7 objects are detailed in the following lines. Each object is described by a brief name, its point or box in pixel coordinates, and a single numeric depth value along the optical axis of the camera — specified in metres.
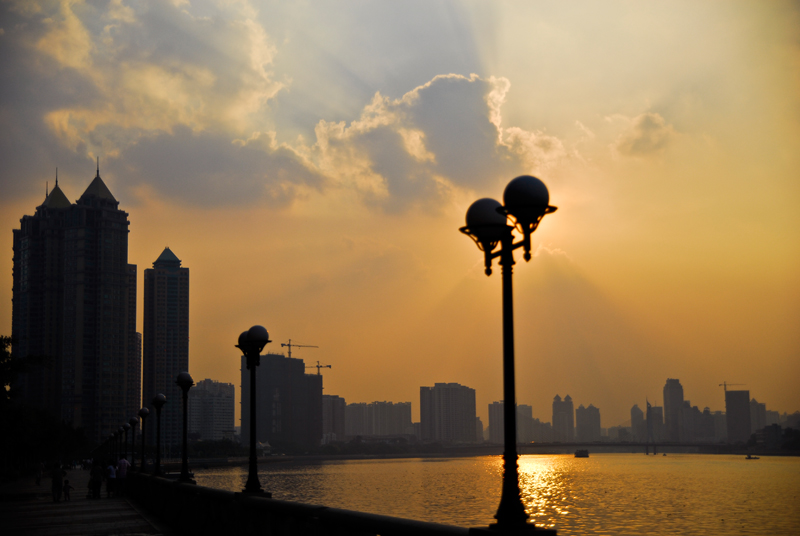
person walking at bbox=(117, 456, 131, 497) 33.66
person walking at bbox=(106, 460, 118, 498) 33.61
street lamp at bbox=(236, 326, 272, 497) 17.25
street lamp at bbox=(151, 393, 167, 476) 28.88
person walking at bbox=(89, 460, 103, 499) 30.82
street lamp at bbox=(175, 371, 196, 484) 23.73
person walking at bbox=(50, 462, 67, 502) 30.34
